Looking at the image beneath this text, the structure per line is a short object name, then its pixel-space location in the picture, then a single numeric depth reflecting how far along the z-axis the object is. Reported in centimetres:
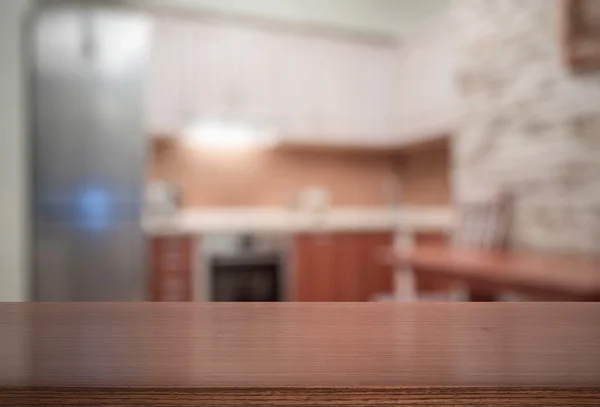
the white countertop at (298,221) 398
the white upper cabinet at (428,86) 398
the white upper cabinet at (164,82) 401
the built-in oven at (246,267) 383
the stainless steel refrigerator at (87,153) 306
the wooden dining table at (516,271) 162
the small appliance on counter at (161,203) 398
